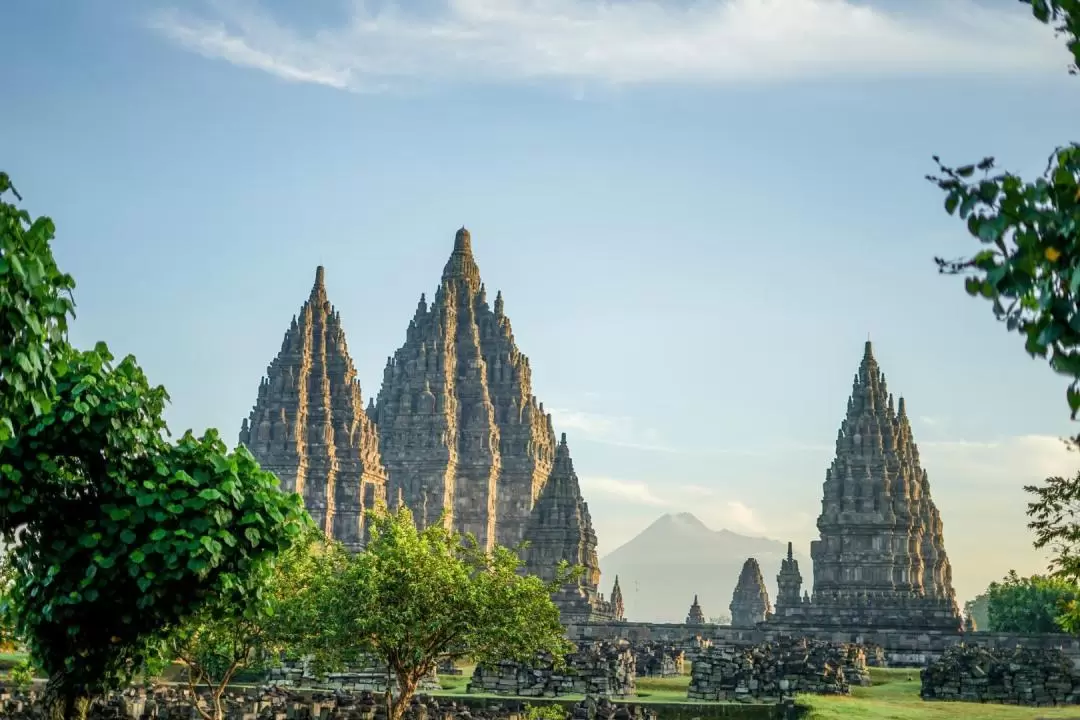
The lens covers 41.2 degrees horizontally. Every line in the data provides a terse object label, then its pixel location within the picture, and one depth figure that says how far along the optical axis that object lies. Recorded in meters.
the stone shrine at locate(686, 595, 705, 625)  101.49
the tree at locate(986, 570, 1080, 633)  80.44
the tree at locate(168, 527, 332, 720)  28.31
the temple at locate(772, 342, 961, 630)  78.12
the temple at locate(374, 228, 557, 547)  103.44
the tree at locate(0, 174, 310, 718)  17.31
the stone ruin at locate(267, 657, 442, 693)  46.69
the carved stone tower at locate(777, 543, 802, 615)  87.56
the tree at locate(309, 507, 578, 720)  27.92
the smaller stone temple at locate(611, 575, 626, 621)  93.81
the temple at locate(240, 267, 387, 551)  95.31
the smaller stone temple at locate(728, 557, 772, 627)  107.88
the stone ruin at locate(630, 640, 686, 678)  55.06
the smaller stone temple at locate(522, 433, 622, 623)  84.00
